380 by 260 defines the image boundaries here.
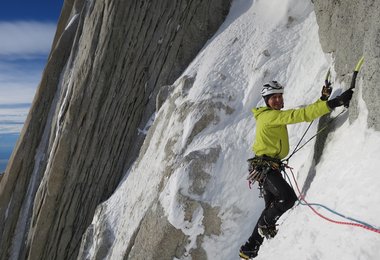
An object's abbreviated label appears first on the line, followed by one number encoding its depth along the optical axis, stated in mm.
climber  6500
